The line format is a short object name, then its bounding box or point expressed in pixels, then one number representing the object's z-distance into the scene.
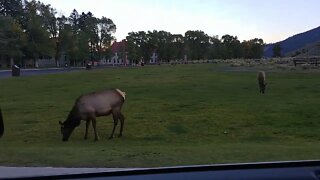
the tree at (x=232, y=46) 102.74
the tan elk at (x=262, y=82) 18.20
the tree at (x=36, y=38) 64.67
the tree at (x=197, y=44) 104.37
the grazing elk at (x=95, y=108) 9.64
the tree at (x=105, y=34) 91.48
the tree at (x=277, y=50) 109.33
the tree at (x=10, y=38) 55.96
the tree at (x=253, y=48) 104.37
